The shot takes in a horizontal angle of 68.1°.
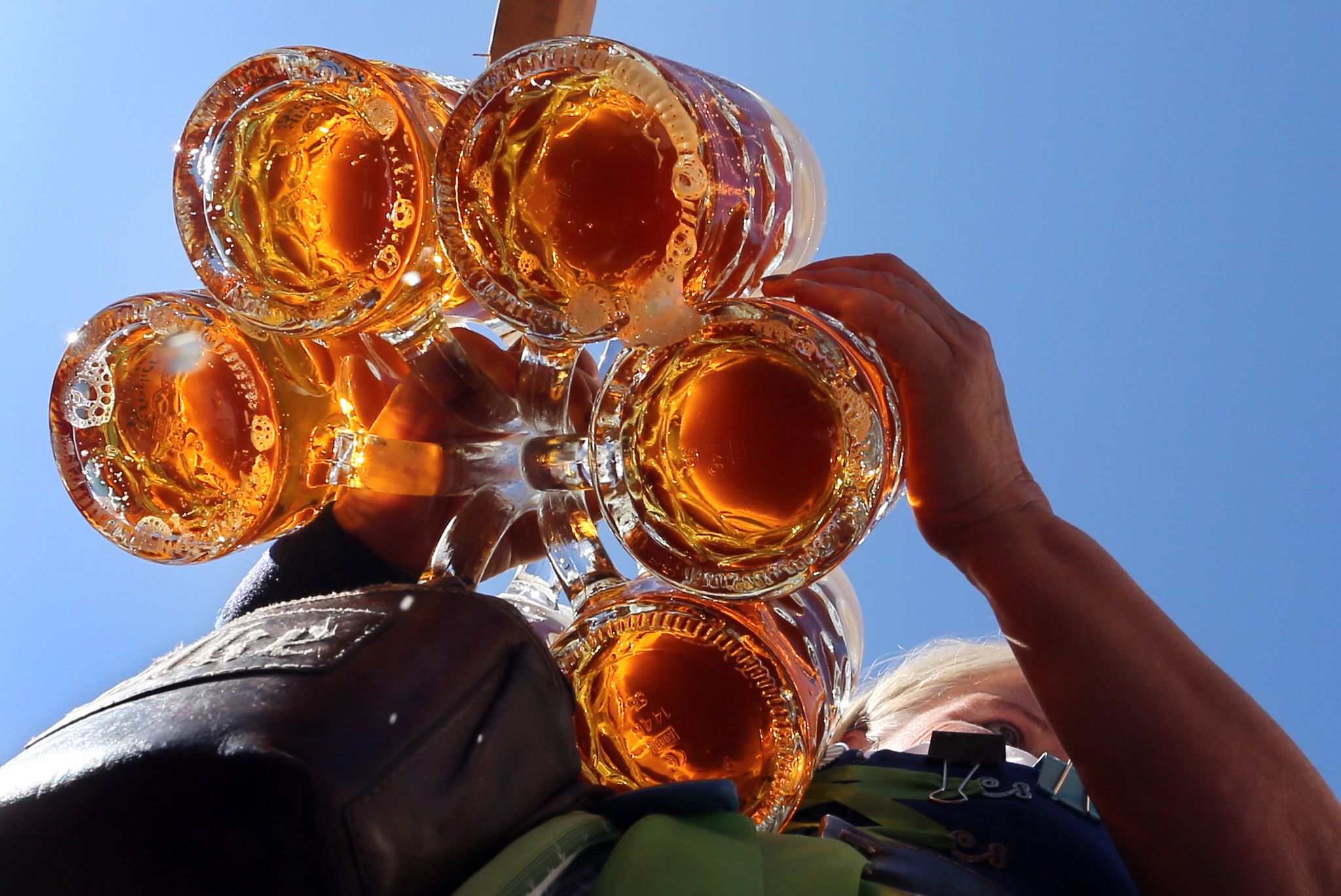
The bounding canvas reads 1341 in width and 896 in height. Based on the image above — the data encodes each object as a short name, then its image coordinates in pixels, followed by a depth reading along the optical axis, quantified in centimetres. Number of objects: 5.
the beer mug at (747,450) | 53
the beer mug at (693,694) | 63
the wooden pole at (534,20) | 89
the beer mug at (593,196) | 54
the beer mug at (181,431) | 67
